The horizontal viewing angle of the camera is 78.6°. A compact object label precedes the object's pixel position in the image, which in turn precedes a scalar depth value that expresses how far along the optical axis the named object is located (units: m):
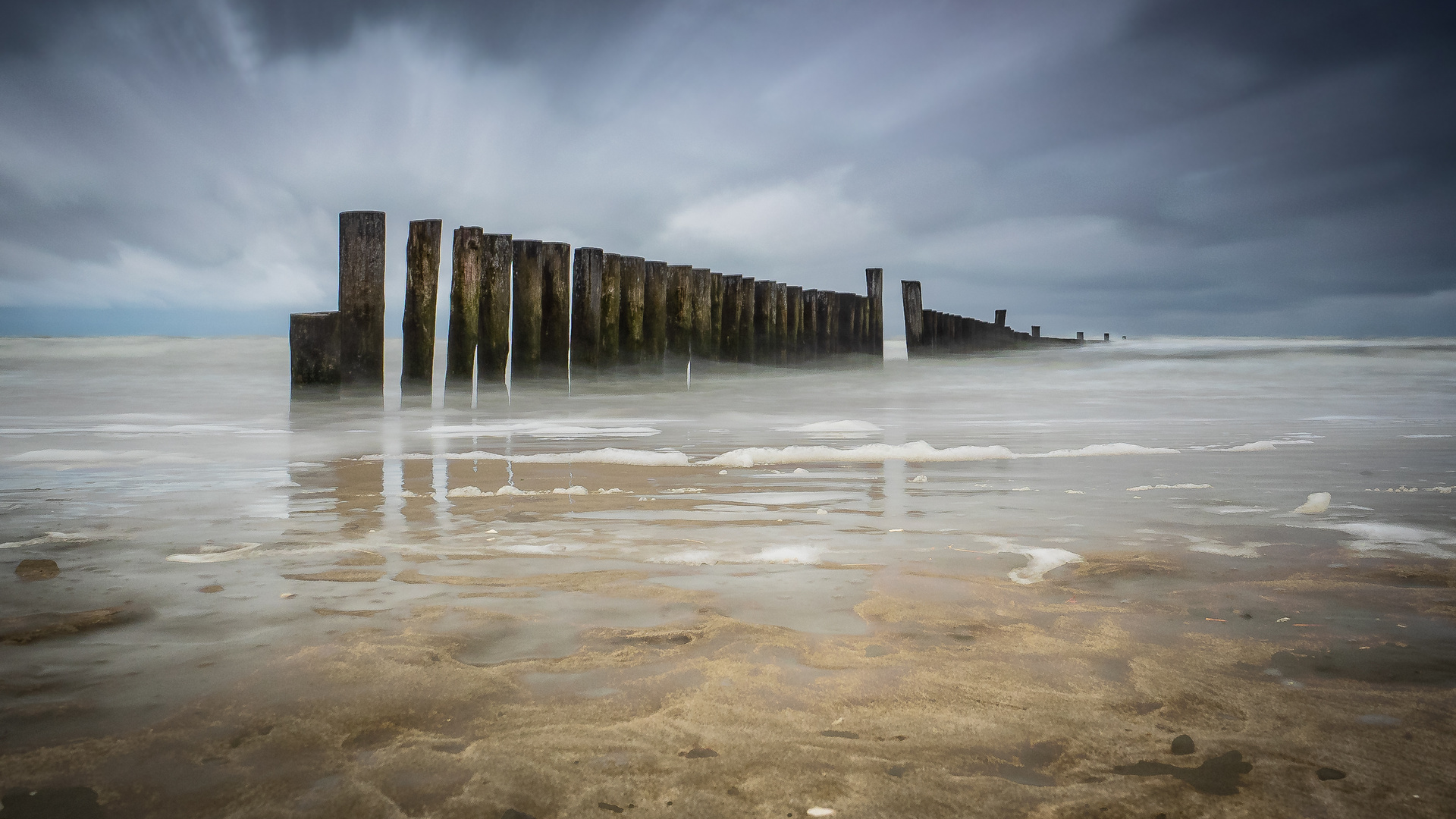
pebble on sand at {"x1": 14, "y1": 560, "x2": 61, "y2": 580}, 1.80
